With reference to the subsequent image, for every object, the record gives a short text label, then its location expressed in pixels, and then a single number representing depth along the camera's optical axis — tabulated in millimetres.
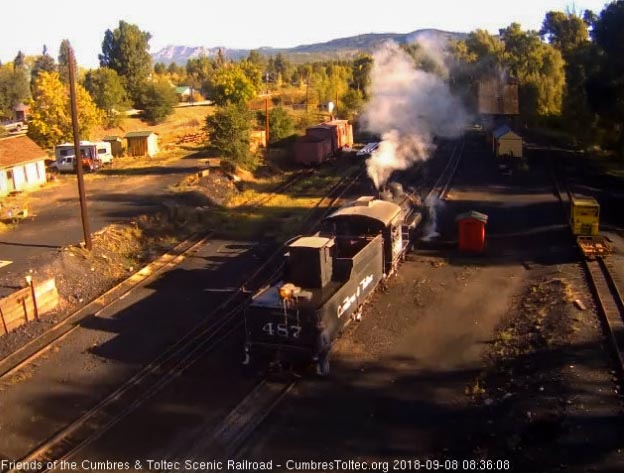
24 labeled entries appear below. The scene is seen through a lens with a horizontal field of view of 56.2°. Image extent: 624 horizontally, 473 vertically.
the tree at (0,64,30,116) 92562
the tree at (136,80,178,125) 77375
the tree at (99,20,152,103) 85625
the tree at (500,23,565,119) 73188
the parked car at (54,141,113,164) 44188
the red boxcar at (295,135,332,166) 44969
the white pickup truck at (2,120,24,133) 73275
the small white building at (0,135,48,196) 35094
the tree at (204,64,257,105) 67750
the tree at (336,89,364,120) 53062
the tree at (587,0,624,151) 38750
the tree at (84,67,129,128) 70250
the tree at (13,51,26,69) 133000
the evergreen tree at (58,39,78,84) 114112
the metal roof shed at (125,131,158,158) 51000
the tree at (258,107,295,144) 54562
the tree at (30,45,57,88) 118475
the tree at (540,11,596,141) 49519
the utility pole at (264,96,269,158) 50156
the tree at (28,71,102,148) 47688
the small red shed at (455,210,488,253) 23375
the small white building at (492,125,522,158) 45734
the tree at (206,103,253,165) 38844
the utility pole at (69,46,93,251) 21891
